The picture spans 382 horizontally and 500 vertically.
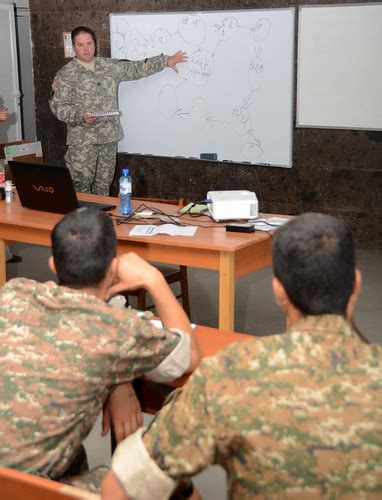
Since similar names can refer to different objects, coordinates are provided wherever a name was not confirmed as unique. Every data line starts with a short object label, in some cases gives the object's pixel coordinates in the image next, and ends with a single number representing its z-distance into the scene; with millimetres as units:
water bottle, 4480
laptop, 4406
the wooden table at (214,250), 3871
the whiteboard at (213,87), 6727
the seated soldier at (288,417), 1413
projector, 4203
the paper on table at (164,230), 4066
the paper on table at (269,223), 4152
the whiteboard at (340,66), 6309
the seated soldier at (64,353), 1856
